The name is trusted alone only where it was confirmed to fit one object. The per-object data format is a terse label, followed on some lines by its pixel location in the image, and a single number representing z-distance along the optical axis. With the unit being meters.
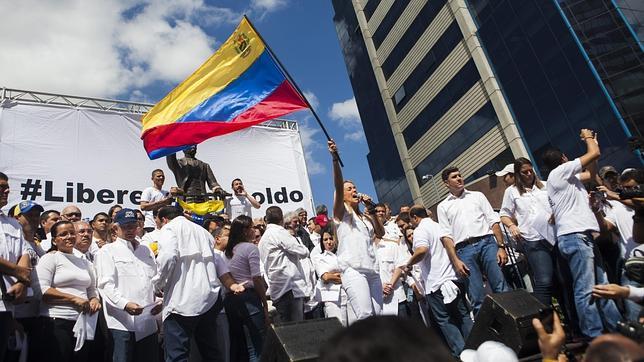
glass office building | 17.55
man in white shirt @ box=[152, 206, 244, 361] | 3.64
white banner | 8.43
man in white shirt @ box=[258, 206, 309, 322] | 4.58
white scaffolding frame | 8.79
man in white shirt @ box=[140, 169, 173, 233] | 6.97
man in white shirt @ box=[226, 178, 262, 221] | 8.44
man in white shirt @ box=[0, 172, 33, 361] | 2.96
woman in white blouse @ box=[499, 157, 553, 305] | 4.29
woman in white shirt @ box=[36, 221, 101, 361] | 3.36
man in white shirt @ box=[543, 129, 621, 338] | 3.58
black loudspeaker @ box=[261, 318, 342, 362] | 2.50
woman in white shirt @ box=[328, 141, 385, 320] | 3.75
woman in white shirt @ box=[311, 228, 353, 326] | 5.38
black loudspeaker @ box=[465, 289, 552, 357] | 3.10
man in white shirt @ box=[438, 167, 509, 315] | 4.36
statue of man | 7.69
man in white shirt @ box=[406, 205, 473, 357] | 4.37
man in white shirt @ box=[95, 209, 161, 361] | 3.66
